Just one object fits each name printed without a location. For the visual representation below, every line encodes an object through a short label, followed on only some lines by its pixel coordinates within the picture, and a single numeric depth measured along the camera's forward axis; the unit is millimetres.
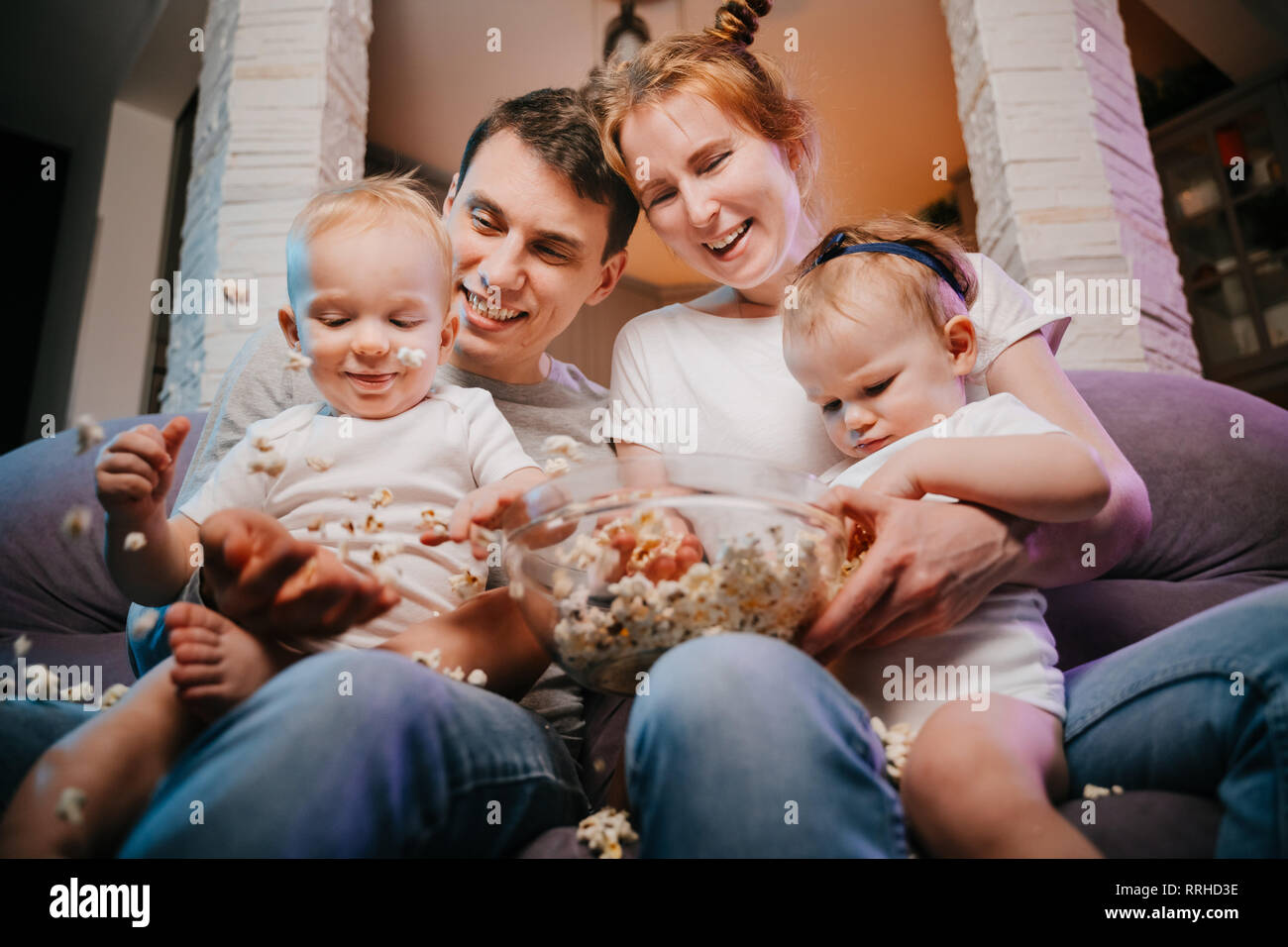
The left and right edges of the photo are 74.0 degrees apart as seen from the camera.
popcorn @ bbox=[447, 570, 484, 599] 903
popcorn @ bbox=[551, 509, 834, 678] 643
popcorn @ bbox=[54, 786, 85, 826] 550
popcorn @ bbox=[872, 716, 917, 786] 730
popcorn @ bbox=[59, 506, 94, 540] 568
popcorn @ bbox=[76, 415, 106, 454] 628
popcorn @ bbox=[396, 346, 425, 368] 958
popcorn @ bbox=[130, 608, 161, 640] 792
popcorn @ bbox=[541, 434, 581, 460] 855
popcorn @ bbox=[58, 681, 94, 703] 839
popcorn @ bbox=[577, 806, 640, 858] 632
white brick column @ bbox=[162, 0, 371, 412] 2328
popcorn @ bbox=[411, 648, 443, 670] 728
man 510
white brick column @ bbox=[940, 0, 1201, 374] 2311
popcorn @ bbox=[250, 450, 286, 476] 763
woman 548
